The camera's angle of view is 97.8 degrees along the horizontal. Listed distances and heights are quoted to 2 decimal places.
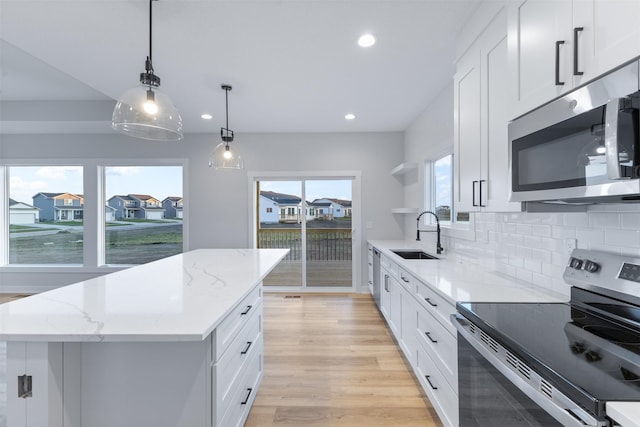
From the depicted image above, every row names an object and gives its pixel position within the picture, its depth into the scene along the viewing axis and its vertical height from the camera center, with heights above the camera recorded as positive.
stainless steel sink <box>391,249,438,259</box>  3.35 -0.48
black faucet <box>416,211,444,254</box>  3.03 -0.36
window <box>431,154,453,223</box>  3.19 +0.32
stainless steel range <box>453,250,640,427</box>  0.71 -0.43
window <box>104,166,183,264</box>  4.77 +0.04
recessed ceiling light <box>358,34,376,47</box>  2.10 +1.34
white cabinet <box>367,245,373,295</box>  4.28 -0.84
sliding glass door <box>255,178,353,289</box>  4.78 -0.19
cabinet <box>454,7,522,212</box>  1.48 +0.54
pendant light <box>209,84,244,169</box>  2.81 +0.58
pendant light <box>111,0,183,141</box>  1.60 +0.63
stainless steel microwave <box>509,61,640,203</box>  0.75 +0.23
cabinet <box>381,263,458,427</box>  1.50 -0.84
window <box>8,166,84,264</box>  4.77 +0.02
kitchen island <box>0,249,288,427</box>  1.02 -0.58
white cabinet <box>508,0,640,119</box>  0.84 +0.61
